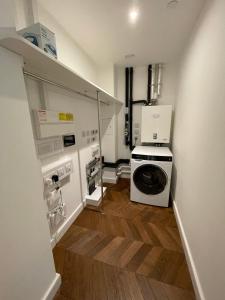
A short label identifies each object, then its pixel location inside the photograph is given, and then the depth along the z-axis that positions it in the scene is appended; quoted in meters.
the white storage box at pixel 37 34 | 0.92
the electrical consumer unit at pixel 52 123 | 1.24
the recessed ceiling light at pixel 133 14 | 1.36
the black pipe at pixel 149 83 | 2.71
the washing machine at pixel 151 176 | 2.12
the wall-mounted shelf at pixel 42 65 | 0.67
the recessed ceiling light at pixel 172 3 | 1.26
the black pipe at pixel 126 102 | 2.84
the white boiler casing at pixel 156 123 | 2.54
